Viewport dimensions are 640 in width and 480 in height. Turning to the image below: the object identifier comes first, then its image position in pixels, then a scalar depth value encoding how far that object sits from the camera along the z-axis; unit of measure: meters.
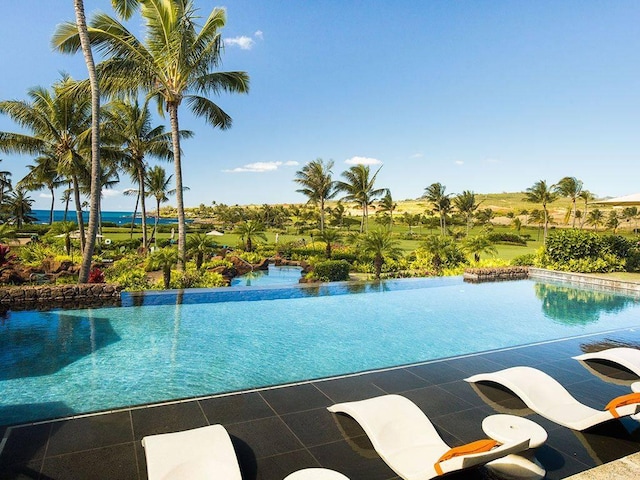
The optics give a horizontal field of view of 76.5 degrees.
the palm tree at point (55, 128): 16.36
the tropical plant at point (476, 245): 19.02
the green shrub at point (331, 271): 15.86
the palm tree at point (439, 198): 43.16
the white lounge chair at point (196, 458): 2.89
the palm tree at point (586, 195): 43.22
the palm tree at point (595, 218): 52.11
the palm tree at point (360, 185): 32.16
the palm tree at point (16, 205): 44.91
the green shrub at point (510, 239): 37.66
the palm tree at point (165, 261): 12.57
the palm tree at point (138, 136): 20.70
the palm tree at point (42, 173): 19.34
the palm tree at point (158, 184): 30.10
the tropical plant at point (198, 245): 16.63
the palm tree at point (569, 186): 42.34
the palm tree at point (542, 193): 39.41
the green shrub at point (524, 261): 19.03
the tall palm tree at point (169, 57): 12.93
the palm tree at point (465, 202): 45.75
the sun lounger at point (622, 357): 5.79
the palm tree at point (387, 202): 41.00
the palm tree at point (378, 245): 16.20
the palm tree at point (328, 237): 20.55
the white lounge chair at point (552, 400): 4.06
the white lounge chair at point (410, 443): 3.01
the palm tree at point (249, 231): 22.08
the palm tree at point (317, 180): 34.59
